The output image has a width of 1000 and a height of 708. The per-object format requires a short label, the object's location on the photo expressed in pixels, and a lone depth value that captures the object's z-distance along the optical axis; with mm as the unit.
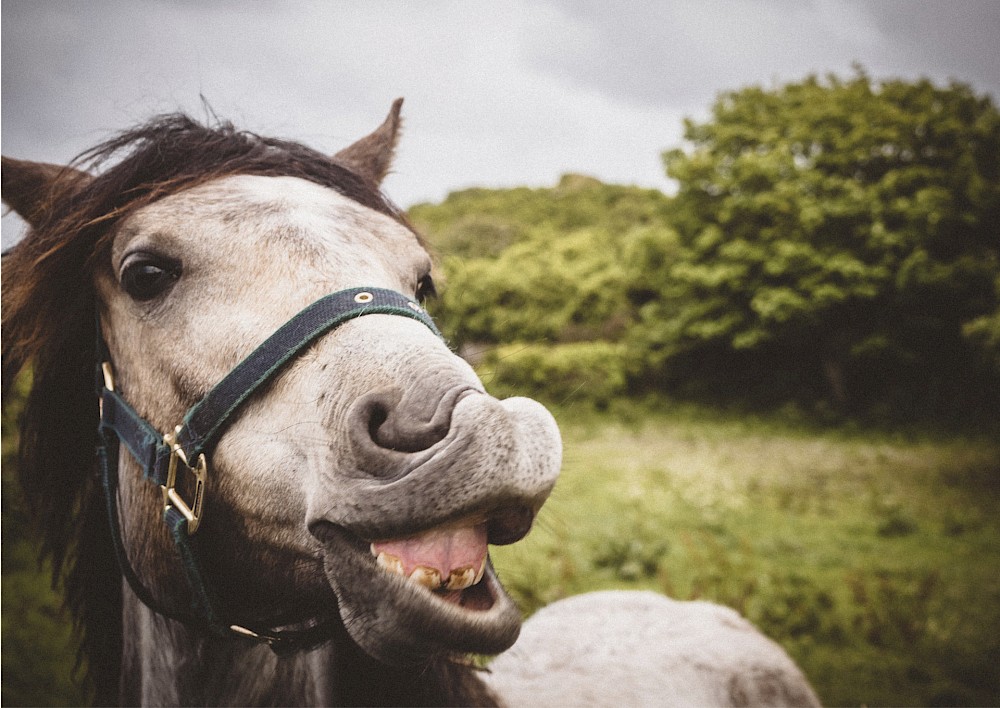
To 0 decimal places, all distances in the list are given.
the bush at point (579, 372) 19328
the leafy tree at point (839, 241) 15477
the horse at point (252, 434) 1002
